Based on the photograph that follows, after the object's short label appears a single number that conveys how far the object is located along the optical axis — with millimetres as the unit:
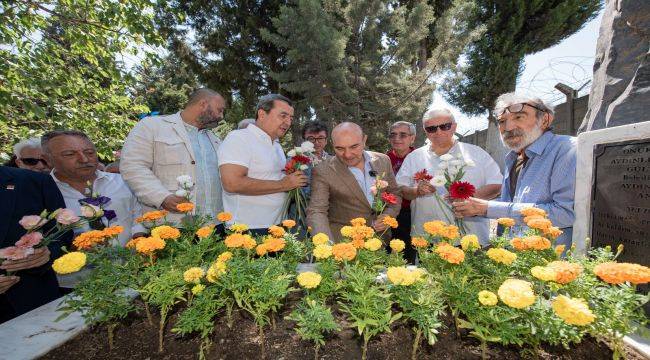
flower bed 1156
